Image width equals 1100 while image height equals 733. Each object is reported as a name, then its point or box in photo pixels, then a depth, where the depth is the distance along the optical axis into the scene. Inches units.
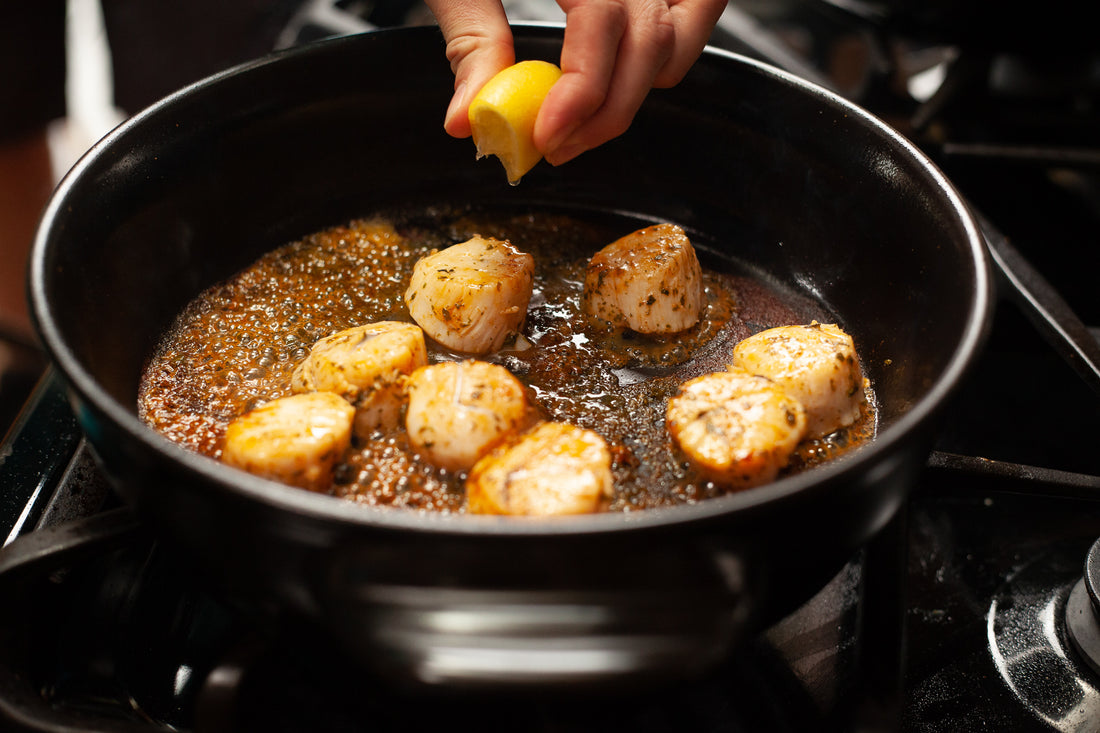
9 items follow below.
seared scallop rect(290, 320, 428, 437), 23.2
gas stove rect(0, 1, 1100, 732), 21.2
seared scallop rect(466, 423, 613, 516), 21.4
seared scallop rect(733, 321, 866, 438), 23.5
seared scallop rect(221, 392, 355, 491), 22.0
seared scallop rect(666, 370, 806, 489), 22.4
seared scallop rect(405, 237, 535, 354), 24.2
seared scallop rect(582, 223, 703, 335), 24.8
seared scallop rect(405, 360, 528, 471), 22.5
